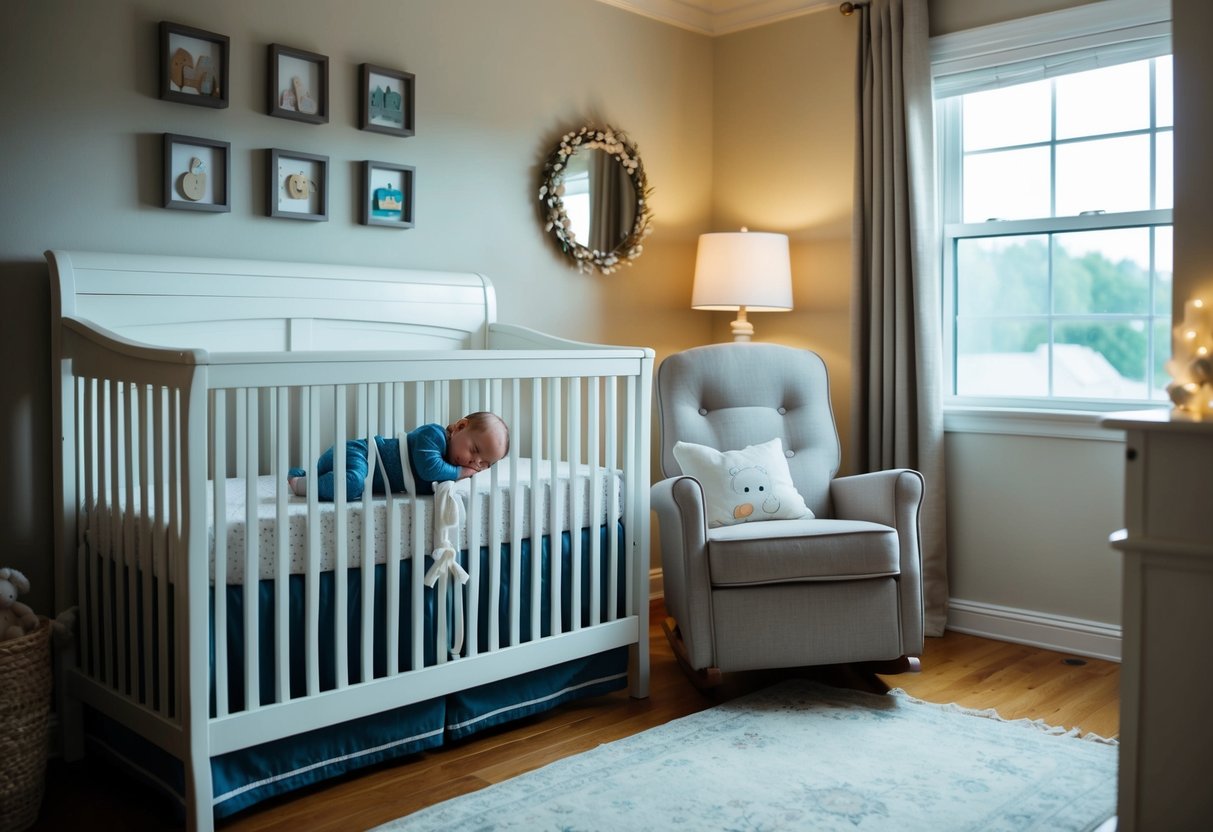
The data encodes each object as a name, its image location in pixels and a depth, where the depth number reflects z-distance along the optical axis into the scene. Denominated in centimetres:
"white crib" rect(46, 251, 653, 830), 206
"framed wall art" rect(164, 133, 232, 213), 263
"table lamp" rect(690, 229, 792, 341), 367
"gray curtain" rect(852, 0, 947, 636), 348
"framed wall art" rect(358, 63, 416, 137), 302
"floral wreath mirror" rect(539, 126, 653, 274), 358
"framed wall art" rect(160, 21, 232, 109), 260
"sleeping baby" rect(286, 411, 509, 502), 237
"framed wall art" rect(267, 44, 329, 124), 282
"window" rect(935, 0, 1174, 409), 318
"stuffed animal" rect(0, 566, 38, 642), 214
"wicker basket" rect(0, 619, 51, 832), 205
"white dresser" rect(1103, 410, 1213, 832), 170
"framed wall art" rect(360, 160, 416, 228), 305
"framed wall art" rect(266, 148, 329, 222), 284
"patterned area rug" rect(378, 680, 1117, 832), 212
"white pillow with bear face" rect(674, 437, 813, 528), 303
